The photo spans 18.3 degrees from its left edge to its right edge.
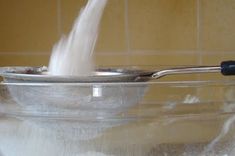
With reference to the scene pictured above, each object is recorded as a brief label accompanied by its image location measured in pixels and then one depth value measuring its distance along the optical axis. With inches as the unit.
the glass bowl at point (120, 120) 32.6
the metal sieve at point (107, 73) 33.4
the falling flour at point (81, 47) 36.0
